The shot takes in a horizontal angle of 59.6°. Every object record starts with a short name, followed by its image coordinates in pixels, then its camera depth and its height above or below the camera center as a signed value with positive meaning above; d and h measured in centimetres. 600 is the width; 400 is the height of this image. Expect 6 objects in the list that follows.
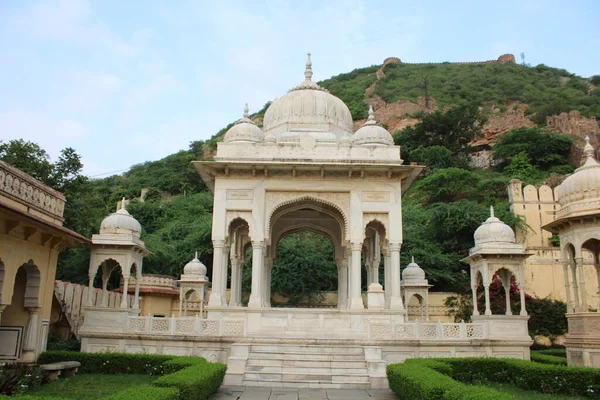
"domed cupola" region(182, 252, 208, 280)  2407 +162
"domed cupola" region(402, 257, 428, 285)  2254 +143
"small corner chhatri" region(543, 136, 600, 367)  1376 +212
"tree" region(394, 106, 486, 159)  5288 +1791
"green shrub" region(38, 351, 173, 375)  1312 -137
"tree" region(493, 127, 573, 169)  4603 +1431
